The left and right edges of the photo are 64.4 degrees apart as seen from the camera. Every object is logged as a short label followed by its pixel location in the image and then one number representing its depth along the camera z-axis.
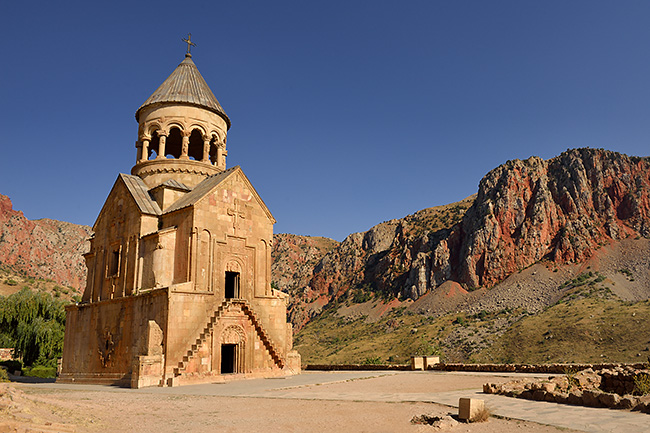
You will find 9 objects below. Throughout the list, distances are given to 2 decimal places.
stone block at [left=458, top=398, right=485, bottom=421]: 9.19
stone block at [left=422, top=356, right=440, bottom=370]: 24.45
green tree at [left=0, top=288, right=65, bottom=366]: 36.66
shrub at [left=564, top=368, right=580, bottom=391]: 12.05
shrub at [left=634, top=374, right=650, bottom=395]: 10.80
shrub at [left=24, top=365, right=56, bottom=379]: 33.03
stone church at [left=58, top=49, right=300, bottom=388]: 21.20
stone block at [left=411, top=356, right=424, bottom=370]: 24.23
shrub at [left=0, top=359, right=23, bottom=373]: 33.14
